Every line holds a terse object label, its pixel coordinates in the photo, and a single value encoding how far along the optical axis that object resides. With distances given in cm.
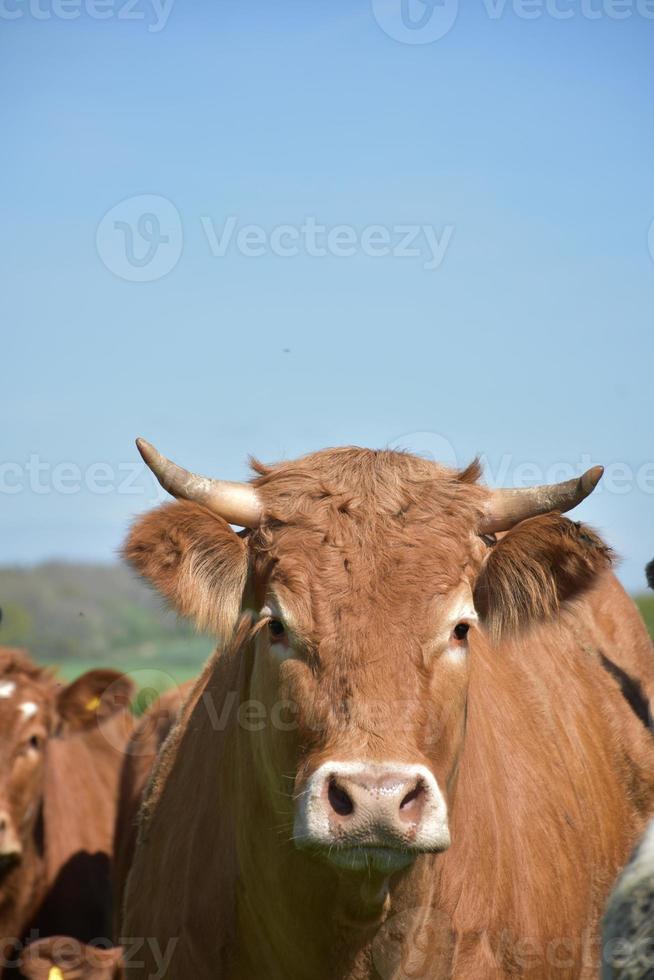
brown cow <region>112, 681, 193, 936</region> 1336
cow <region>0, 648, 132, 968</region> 1412
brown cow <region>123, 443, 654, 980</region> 710
